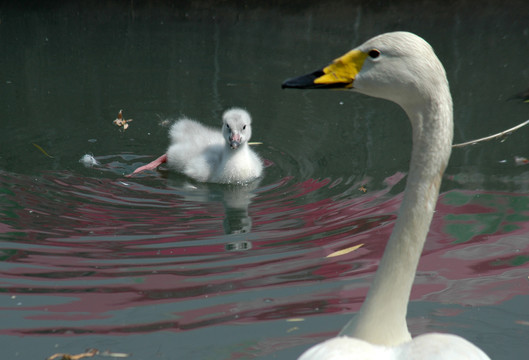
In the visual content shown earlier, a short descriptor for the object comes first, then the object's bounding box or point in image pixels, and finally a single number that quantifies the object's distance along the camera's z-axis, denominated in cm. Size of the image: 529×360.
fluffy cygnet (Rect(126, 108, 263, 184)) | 480
